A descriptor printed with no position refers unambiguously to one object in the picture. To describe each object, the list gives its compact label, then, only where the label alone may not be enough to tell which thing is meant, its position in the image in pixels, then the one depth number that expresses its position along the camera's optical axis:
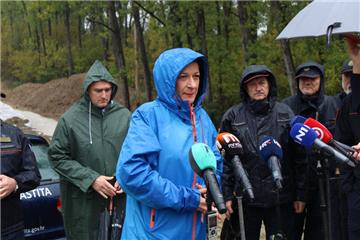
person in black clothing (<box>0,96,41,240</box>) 3.48
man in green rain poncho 4.33
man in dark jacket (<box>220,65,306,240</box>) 4.19
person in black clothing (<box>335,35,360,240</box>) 3.34
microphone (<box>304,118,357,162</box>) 3.03
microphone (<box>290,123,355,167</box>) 2.93
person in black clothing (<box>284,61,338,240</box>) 4.66
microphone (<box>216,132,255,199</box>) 2.92
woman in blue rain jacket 2.56
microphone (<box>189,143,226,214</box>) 2.41
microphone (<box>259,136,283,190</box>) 3.51
